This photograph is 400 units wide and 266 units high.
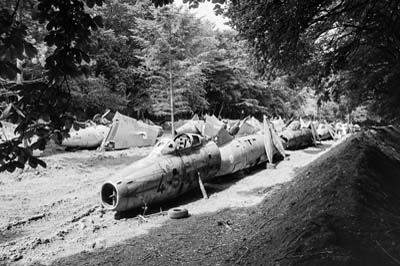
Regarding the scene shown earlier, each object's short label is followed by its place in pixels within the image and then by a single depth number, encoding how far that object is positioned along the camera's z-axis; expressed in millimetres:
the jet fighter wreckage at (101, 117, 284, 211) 7113
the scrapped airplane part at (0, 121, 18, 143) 11222
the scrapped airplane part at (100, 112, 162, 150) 17266
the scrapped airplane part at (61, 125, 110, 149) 16250
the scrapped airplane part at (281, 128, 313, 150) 18391
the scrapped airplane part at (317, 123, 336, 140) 26781
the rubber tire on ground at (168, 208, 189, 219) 7148
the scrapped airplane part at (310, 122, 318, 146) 21453
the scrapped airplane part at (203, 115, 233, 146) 11703
